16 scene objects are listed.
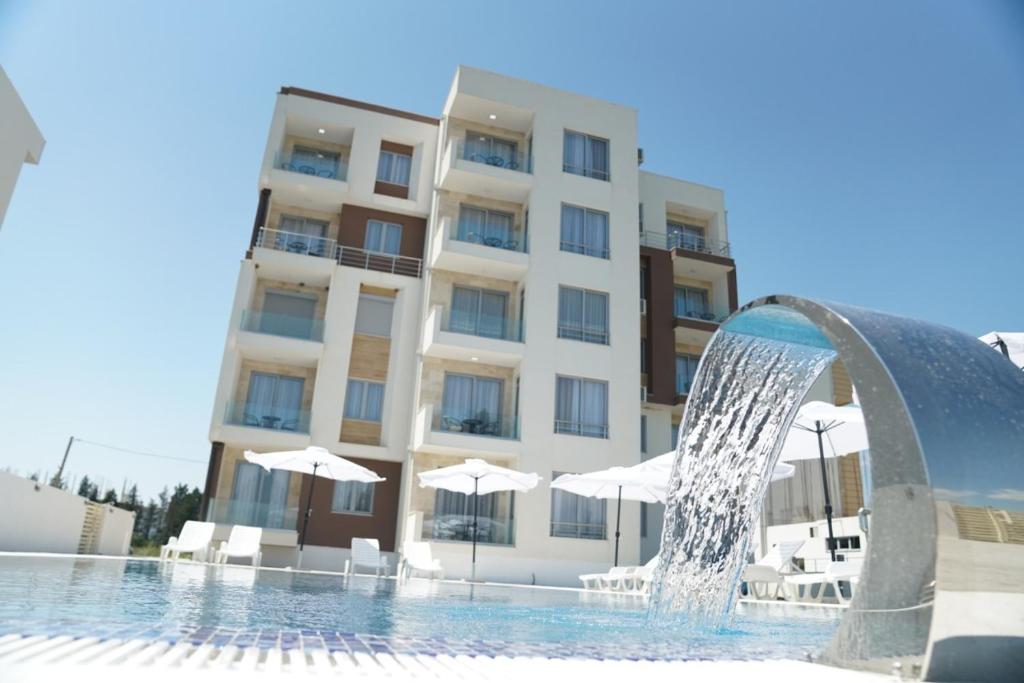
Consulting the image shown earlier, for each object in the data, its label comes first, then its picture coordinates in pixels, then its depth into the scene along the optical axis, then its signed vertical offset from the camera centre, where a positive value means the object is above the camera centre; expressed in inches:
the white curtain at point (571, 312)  862.5 +297.7
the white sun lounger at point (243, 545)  634.8 -4.0
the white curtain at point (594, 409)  828.6 +174.5
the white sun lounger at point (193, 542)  655.8 -4.0
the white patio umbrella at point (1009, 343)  429.1 +142.9
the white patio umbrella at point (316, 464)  647.1 +73.9
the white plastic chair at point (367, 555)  653.9 -7.2
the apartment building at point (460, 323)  788.6 +282.0
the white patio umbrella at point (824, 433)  420.5 +86.8
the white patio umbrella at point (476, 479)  652.1 +68.5
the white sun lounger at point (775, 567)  522.4 +1.4
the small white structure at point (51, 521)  579.2 +9.0
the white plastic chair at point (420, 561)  655.8 -10.4
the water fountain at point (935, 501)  102.1 +11.4
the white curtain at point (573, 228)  901.8 +416.7
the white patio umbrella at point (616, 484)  584.1 +64.8
